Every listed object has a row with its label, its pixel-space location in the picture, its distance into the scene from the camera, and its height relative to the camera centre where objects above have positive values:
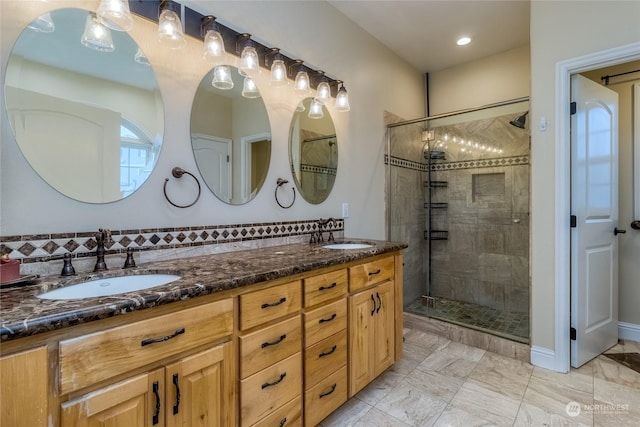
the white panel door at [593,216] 2.09 -0.03
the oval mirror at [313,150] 2.23 +0.48
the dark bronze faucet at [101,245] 1.25 -0.13
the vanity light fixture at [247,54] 1.78 +0.93
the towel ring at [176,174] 1.52 +0.20
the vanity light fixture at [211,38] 1.61 +0.93
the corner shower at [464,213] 2.96 -0.01
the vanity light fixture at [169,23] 1.44 +0.91
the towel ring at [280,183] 2.08 +0.20
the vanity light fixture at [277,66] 1.95 +0.95
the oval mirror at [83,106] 1.17 +0.46
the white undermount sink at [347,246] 2.14 -0.24
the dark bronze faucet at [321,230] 2.26 -0.13
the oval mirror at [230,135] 1.69 +0.47
